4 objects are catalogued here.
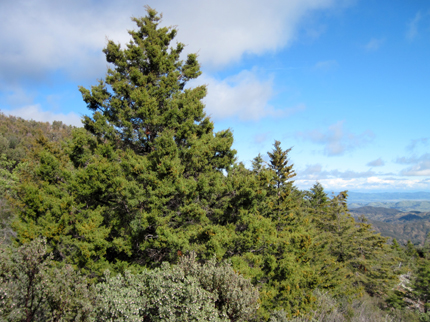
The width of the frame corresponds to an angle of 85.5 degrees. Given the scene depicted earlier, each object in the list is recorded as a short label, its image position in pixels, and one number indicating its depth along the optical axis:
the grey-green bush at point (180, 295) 7.97
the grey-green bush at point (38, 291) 7.45
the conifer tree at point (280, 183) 24.66
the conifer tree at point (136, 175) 12.39
